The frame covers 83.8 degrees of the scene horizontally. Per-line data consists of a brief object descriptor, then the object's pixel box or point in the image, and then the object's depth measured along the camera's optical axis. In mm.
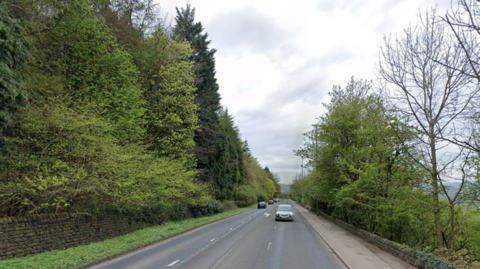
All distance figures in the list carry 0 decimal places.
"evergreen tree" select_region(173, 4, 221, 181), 33188
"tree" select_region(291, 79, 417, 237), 12688
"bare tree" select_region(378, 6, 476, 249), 8500
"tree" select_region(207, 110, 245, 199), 36775
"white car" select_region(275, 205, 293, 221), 27391
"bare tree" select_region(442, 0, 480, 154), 5703
